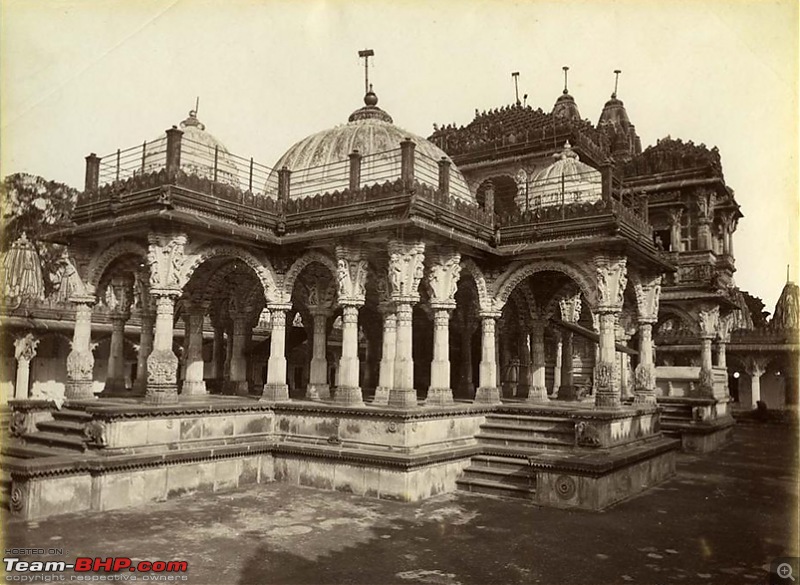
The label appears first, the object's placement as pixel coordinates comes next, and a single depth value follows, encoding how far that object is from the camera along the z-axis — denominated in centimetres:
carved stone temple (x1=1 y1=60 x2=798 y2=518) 1331
